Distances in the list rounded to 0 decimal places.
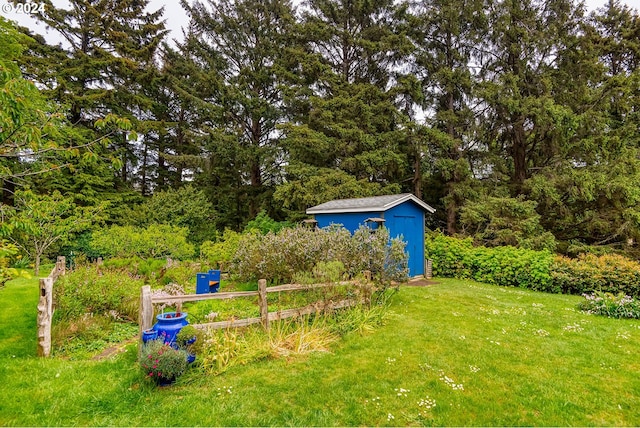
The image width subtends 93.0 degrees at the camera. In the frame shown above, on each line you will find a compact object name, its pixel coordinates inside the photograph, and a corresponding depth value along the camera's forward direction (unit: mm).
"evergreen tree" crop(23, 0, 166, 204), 16141
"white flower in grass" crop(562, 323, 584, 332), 5680
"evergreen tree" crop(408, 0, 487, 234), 15852
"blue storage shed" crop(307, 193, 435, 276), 10086
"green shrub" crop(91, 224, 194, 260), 11305
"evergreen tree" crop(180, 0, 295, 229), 18984
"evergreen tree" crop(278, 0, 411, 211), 16297
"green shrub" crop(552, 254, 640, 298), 7961
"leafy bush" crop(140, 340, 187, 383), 3420
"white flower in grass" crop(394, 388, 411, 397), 3440
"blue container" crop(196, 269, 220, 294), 7977
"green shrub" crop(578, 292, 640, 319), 6531
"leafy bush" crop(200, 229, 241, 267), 10898
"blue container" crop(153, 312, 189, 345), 3931
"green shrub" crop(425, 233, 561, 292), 9586
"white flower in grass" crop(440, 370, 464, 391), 3594
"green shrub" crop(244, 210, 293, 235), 16511
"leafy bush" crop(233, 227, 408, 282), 7133
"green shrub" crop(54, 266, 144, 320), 5004
